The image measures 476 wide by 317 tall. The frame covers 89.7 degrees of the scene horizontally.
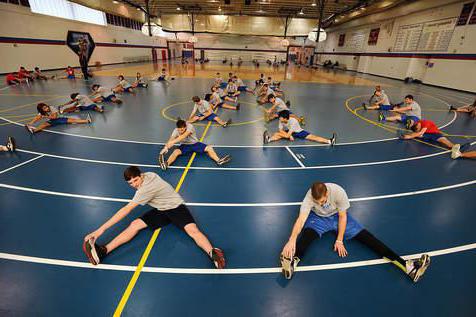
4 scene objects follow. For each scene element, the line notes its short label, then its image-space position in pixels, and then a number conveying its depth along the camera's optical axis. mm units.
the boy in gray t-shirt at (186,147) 5684
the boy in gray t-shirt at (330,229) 3004
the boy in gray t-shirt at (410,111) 8734
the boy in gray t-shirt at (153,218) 3127
